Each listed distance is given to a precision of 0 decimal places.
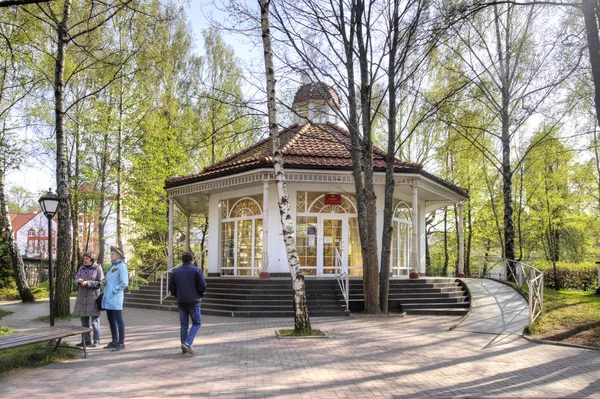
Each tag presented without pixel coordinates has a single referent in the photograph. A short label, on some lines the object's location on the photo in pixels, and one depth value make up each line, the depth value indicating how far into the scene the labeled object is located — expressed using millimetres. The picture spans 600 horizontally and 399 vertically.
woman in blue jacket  7920
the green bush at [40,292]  20594
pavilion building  15820
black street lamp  10111
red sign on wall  17078
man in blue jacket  7512
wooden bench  5852
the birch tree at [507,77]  18703
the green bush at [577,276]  20766
